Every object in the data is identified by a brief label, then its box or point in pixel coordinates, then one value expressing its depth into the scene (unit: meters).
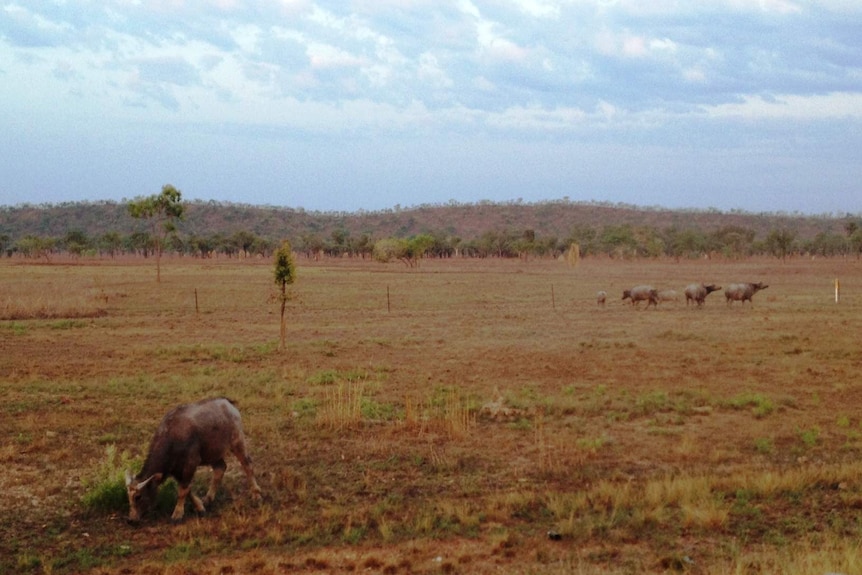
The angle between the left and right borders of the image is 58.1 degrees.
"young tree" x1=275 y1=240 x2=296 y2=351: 22.47
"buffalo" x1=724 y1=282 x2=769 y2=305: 38.50
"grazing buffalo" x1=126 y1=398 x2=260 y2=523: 9.62
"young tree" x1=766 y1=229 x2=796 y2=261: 90.12
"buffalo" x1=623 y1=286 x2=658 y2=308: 38.91
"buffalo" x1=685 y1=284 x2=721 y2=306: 38.44
